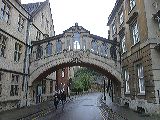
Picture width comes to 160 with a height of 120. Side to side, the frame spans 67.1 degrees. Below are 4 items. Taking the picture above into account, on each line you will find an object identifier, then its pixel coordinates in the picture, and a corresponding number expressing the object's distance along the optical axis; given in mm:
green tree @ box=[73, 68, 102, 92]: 33214
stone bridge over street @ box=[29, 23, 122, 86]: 14134
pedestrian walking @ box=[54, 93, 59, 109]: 12115
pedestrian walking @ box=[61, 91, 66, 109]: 13265
